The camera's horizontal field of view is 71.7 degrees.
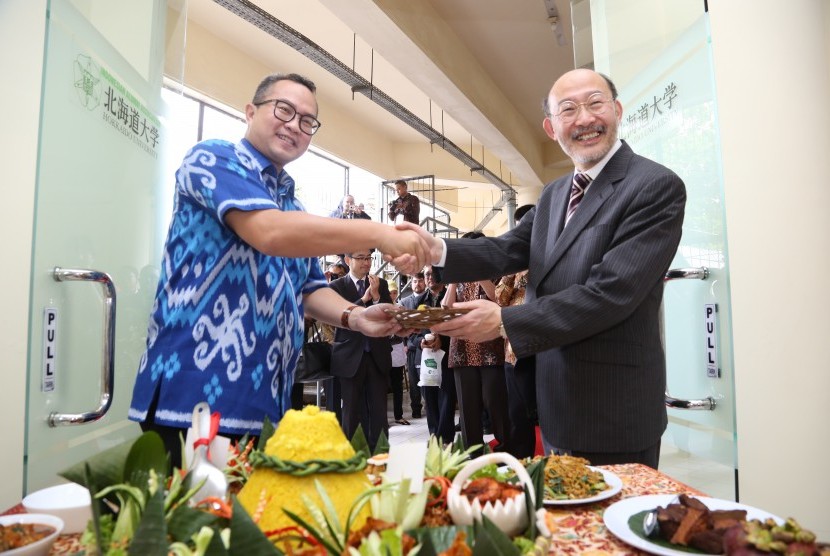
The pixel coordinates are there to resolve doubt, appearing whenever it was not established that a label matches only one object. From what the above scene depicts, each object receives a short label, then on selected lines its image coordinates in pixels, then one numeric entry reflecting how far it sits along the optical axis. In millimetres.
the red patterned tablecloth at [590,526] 844
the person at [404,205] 8297
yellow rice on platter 744
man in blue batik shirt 1500
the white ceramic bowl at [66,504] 908
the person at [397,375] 6510
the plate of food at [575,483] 1044
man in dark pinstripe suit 1731
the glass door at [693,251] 2158
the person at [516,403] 4207
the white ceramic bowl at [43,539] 730
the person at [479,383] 4453
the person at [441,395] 5320
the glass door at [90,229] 1671
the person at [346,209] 7242
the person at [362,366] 4785
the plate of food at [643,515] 794
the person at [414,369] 7293
